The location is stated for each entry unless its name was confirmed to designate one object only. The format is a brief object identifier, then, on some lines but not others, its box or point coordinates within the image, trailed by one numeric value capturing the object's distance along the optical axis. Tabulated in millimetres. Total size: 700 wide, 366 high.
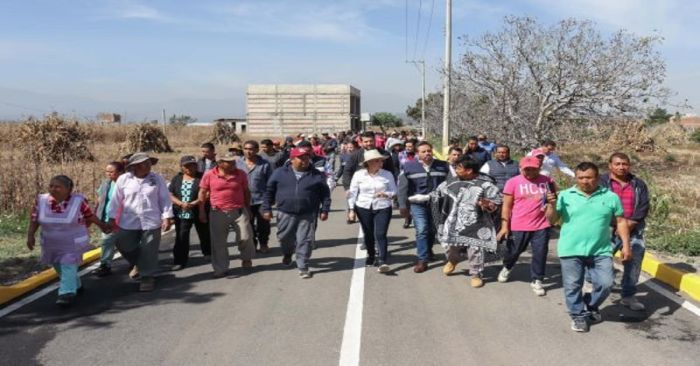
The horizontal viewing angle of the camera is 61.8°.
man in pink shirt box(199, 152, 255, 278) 7195
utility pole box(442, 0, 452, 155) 20056
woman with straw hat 7340
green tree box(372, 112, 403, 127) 99188
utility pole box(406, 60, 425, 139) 50394
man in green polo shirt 5137
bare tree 16500
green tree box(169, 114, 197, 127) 78225
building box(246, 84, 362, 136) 66688
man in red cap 7094
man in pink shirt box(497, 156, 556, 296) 6371
